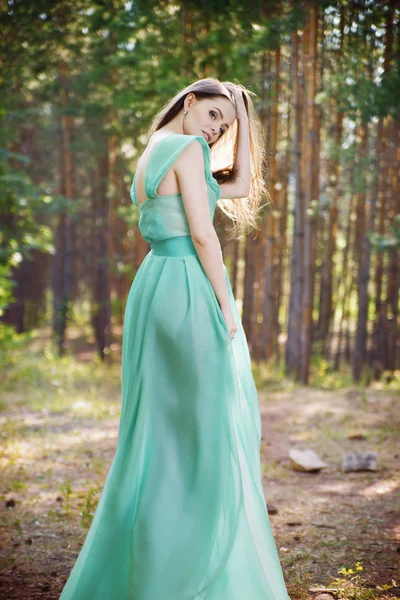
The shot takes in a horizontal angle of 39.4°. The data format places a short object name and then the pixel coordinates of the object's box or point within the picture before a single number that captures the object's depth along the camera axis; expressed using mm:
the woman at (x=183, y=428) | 2578
